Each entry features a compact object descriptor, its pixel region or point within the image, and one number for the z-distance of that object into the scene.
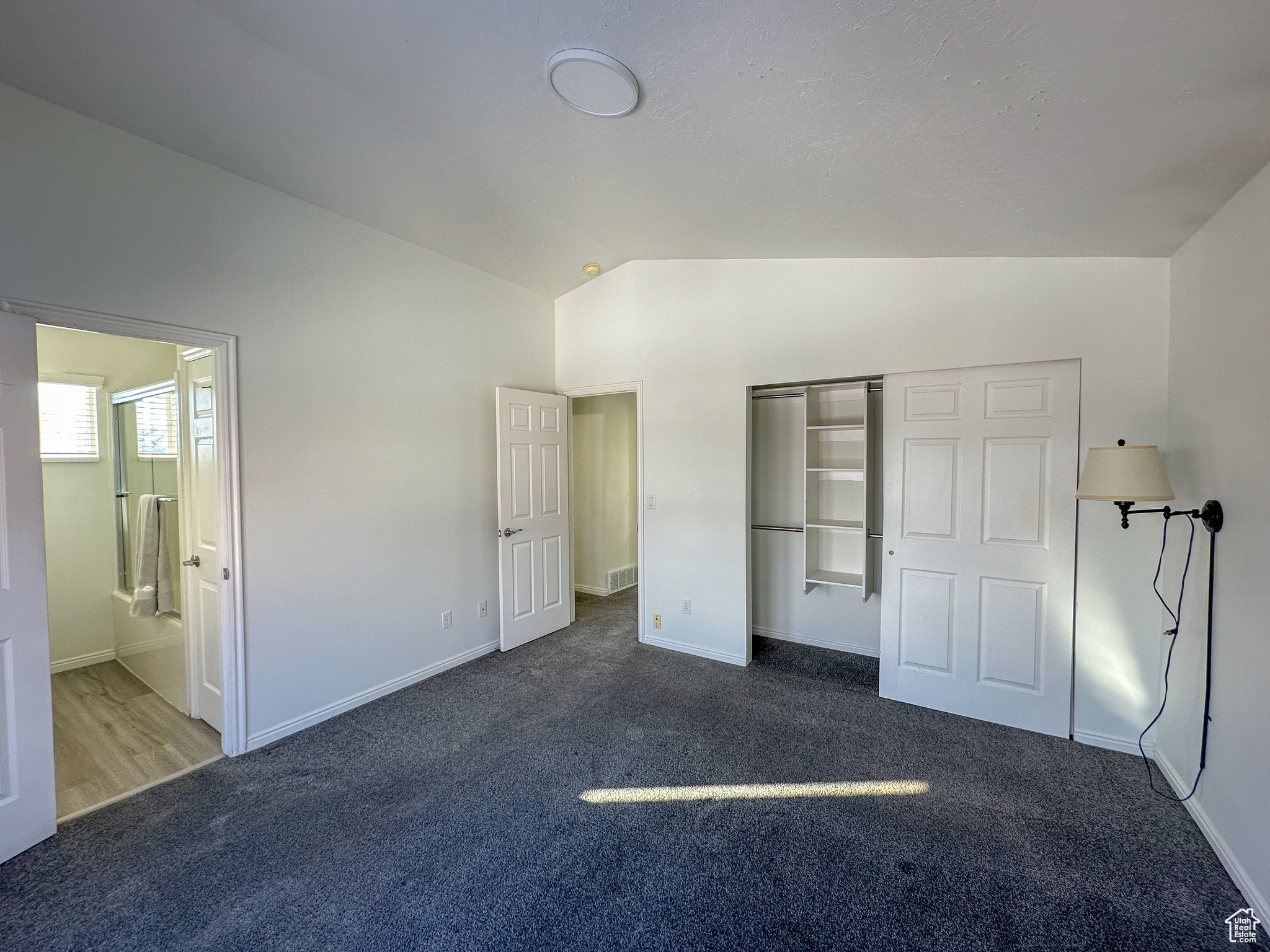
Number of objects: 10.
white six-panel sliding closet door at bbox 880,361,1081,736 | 2.75
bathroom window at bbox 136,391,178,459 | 3.27
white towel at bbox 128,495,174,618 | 3.24
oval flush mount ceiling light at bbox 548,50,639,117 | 1.71
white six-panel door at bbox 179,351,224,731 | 2.77
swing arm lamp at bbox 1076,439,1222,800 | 2.08
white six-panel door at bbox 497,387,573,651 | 3.94
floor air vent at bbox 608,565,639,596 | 5.70
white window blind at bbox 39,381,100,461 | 3.49
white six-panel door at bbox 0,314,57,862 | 1.97
